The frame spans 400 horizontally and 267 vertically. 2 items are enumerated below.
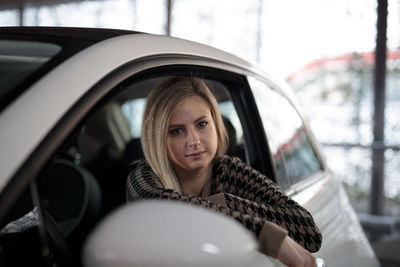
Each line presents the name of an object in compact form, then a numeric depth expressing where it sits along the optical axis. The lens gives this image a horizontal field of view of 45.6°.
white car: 0.71
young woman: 1.28
